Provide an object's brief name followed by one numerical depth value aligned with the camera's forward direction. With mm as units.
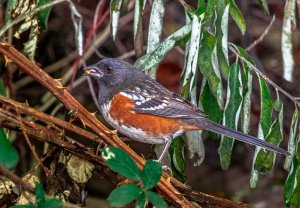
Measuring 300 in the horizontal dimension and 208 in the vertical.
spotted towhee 8430
